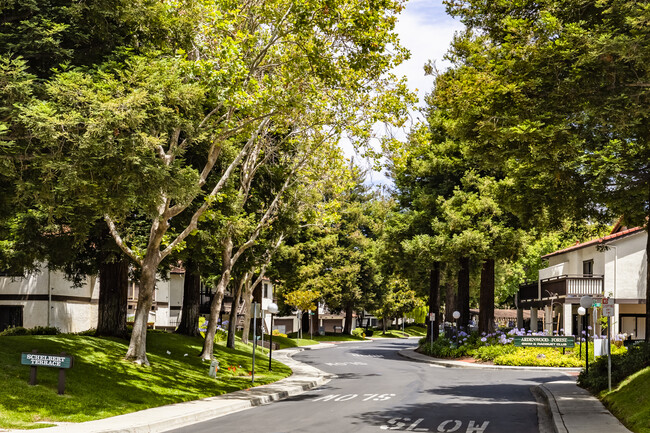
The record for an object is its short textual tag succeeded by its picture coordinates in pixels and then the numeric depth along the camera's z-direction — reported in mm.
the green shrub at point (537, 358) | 34438
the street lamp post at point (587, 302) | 22241
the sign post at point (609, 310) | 18420
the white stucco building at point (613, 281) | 44125
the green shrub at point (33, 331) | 27828
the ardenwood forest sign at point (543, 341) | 34344
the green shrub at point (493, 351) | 36312
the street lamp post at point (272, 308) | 26892
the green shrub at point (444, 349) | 39750
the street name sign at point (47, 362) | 16016
